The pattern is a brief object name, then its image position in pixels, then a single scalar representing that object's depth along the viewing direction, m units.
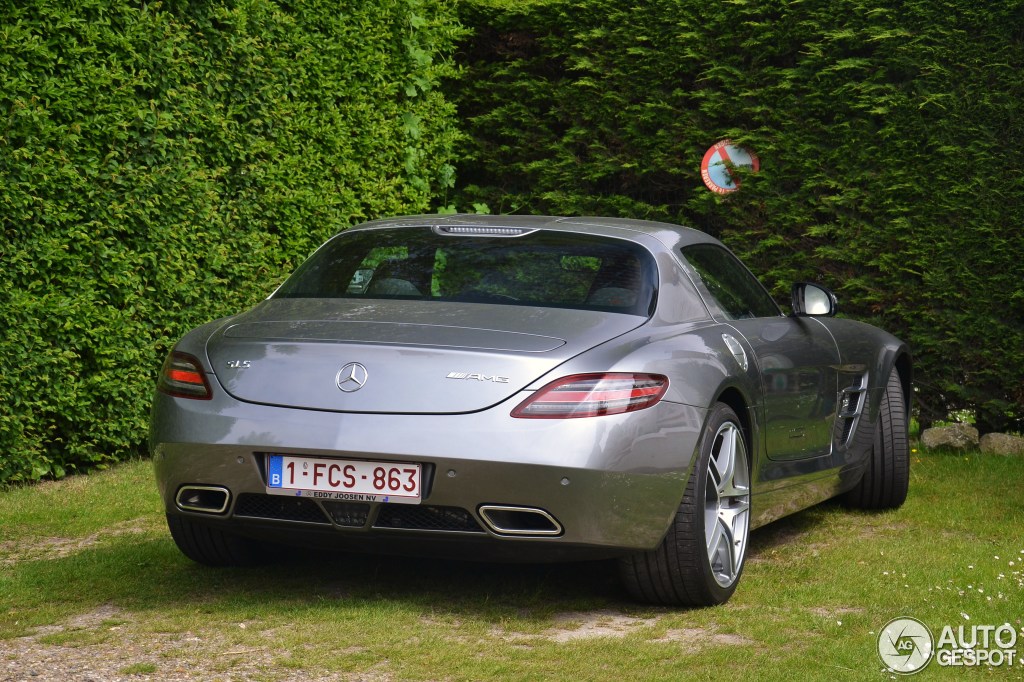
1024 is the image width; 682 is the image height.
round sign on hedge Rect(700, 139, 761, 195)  10.54
